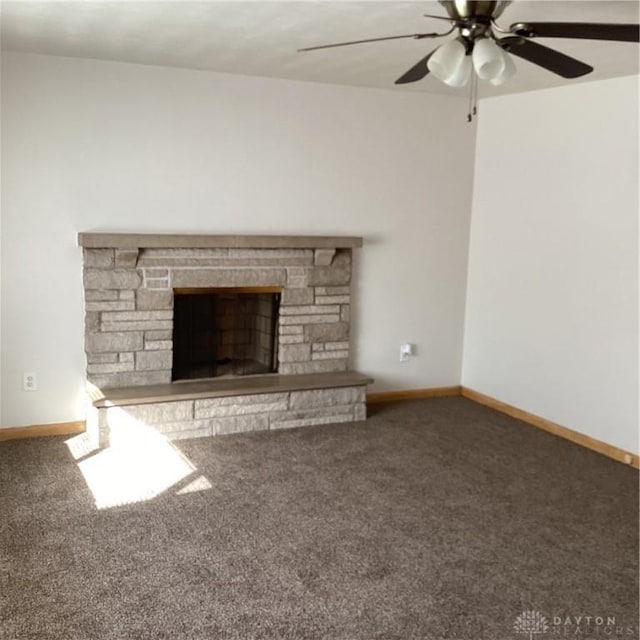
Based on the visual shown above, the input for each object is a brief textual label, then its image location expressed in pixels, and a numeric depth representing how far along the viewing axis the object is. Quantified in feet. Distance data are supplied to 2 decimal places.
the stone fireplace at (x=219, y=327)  13.76
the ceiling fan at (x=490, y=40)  7.36
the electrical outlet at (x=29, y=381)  13.67
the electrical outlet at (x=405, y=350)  17.22
